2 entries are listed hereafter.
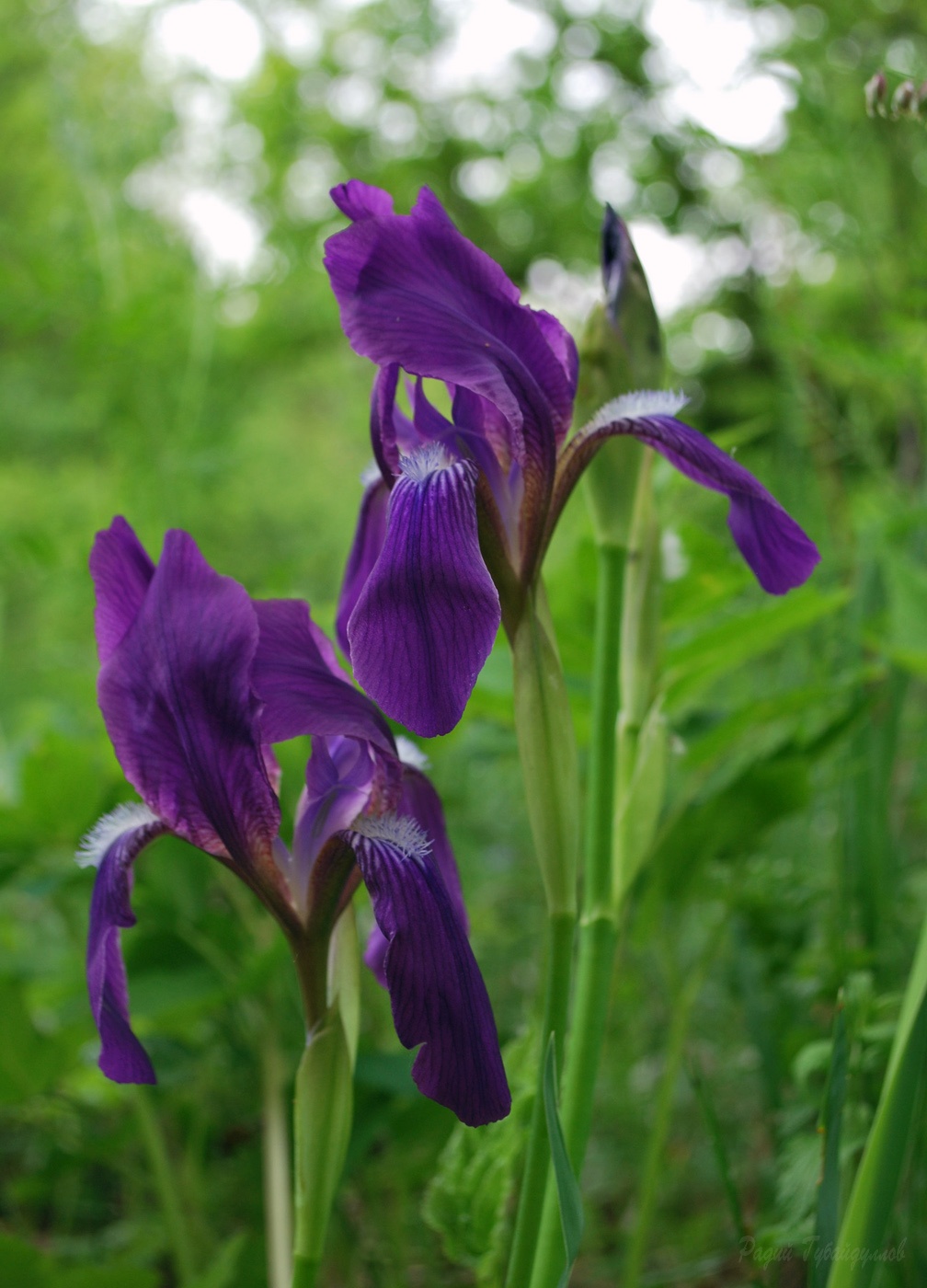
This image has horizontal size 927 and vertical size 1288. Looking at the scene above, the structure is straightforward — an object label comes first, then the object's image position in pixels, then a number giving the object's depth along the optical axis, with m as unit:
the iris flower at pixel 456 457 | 0.38
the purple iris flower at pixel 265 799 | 0.39
